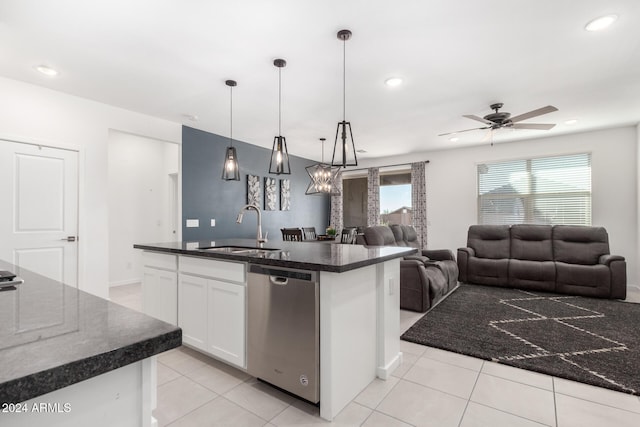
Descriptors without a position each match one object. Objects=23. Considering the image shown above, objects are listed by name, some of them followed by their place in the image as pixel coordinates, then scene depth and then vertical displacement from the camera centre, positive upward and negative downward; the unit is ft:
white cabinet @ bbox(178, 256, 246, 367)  7.05 -2.21
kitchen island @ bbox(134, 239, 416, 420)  5.77 -1.99
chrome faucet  9.71 -0.73
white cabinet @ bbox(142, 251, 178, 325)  8.55 -2.03
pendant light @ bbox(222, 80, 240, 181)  10.80 +1.83
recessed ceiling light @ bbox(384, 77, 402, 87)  10.36 +4.64
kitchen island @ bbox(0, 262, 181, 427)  1.69 -0.87
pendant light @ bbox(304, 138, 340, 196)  15.74 +1.87
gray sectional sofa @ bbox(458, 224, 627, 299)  13.87 -2.29
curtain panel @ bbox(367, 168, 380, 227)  23.65 +1.49
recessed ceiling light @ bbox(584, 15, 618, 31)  7.22 +4.64
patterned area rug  7.62 -3.77
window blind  17.22 +1.47
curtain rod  22.59 +3.82
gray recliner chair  12.17 -2.39
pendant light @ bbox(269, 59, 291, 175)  9.22 +2.19
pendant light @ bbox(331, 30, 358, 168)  7.71 +4.59
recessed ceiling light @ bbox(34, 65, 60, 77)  9.64 +4.72
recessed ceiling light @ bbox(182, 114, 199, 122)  14.06 +4.66
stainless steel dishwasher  5.88 -2.31
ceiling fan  12.23 +3.88
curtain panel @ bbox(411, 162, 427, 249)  21.67 +1.12
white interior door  10.42 +0.30
